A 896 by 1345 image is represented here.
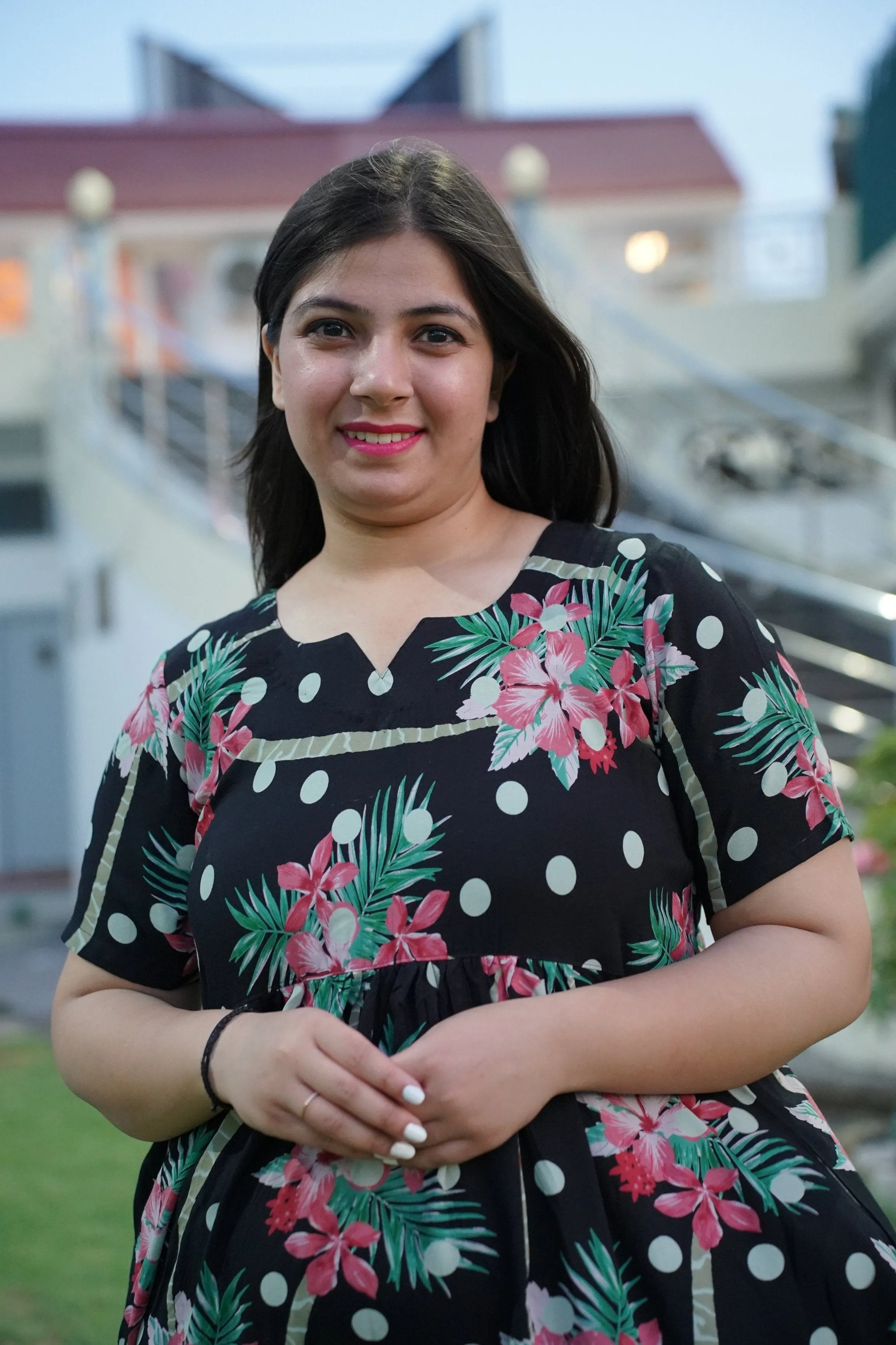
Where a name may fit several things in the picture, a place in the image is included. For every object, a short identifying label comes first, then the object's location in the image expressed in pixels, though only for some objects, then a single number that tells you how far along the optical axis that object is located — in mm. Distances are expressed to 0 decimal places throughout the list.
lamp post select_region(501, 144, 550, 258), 8852
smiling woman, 1196
